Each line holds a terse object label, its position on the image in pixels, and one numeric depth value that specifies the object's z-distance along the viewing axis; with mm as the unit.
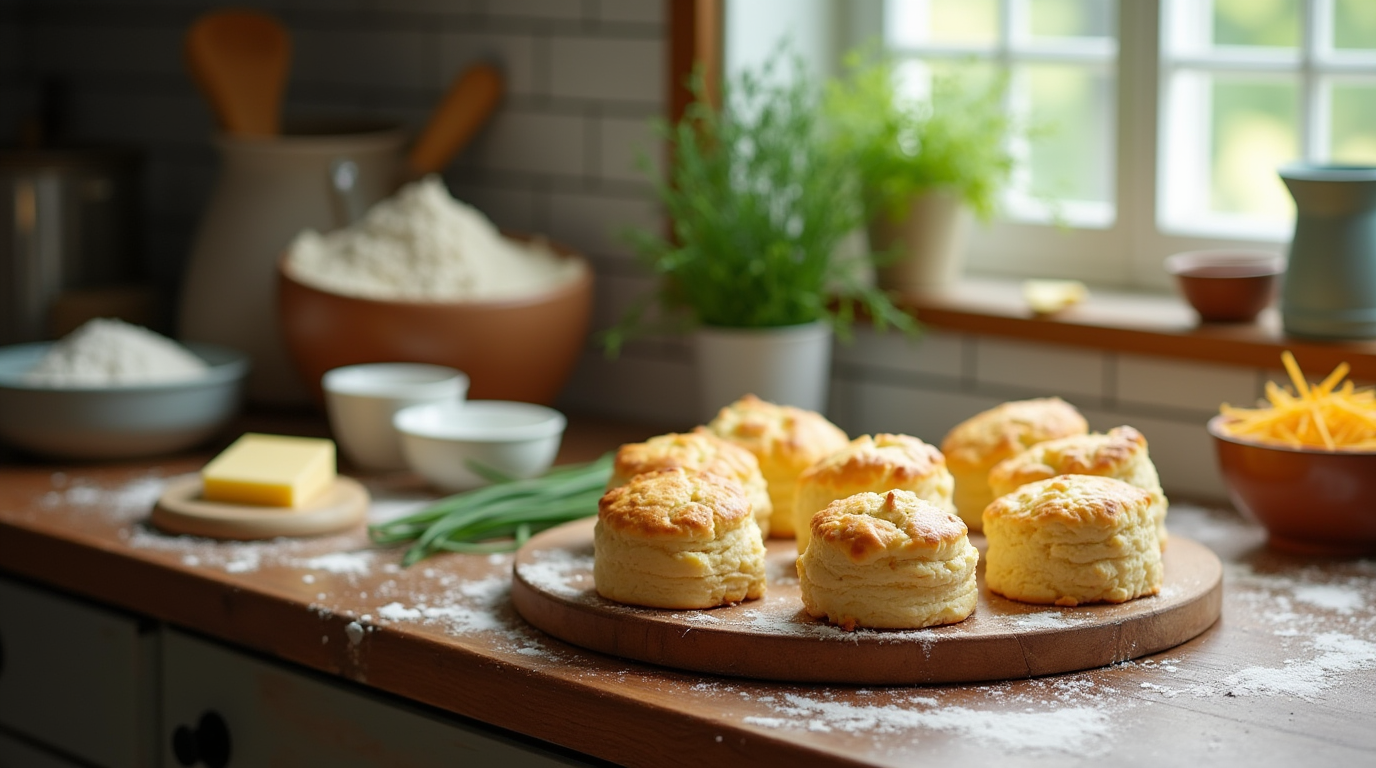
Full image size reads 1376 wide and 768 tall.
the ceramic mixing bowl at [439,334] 1874
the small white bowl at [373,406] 1815
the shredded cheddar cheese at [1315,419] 1620
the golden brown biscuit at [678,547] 1506
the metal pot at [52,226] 2085
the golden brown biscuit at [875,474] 1559
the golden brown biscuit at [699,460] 1598
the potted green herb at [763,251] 1824
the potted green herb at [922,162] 1858
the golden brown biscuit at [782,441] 1645
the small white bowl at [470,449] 1757
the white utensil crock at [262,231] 1990
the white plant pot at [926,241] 1883
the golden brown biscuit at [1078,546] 1504
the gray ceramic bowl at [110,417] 1812
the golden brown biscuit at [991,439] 1629
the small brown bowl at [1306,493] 1605
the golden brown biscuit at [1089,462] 1565
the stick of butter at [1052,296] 1826
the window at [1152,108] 1798
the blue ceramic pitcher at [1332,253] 1677
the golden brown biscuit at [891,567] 1475
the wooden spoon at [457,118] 2009
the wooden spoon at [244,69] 2009
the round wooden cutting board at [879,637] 1470
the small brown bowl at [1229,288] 1748
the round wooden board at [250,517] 1691
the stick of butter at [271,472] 1705
